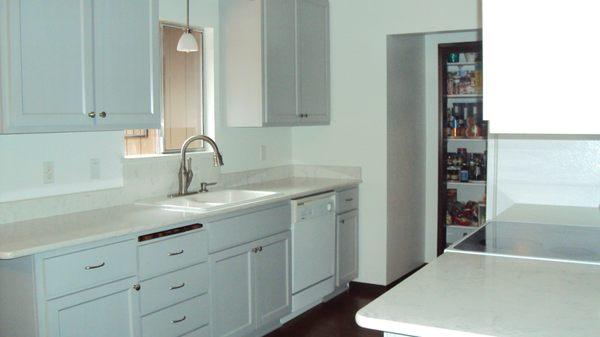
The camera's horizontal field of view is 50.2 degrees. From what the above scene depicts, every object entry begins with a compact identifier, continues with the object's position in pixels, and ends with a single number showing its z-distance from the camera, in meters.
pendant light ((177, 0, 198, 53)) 3.71
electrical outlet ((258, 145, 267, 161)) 4.95
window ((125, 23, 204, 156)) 3.99
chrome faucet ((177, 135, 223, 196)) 3.89
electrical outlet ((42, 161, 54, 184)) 3.18
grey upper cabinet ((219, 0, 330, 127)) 4.30
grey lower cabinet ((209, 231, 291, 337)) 3.49
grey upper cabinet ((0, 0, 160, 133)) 2.66
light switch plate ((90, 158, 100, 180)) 3.44
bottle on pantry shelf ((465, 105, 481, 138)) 5.84
